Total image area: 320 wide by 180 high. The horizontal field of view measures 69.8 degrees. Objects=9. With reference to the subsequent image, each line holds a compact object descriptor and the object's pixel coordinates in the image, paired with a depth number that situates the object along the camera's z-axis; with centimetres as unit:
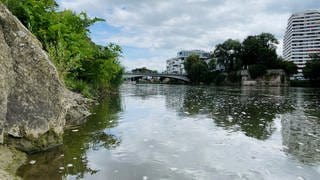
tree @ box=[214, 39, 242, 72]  8509
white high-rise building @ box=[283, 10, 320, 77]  11028
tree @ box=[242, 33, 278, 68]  8061
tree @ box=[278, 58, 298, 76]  8126
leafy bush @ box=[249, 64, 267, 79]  8093
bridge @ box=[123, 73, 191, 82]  9179
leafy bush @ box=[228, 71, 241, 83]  8412
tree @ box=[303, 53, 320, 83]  6733
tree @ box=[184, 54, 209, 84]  8743
